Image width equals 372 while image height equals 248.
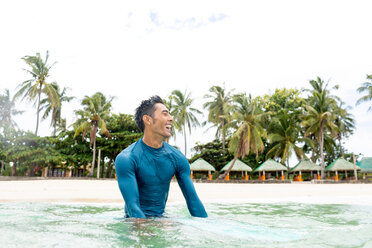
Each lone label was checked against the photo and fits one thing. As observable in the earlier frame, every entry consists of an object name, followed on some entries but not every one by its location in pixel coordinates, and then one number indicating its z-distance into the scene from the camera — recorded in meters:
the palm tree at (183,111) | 32.75
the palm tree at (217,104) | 33.88
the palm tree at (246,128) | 24.21
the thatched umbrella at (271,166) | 26.96
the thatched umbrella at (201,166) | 27.00
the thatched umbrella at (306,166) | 27.56
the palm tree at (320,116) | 26.91
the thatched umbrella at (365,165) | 31.02
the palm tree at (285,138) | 28.33
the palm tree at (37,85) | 27.34
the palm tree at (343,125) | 34.25
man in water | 2.94
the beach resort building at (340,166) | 27.51
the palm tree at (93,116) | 26.25
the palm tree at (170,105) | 27.58
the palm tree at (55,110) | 33.22
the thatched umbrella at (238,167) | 27.61
